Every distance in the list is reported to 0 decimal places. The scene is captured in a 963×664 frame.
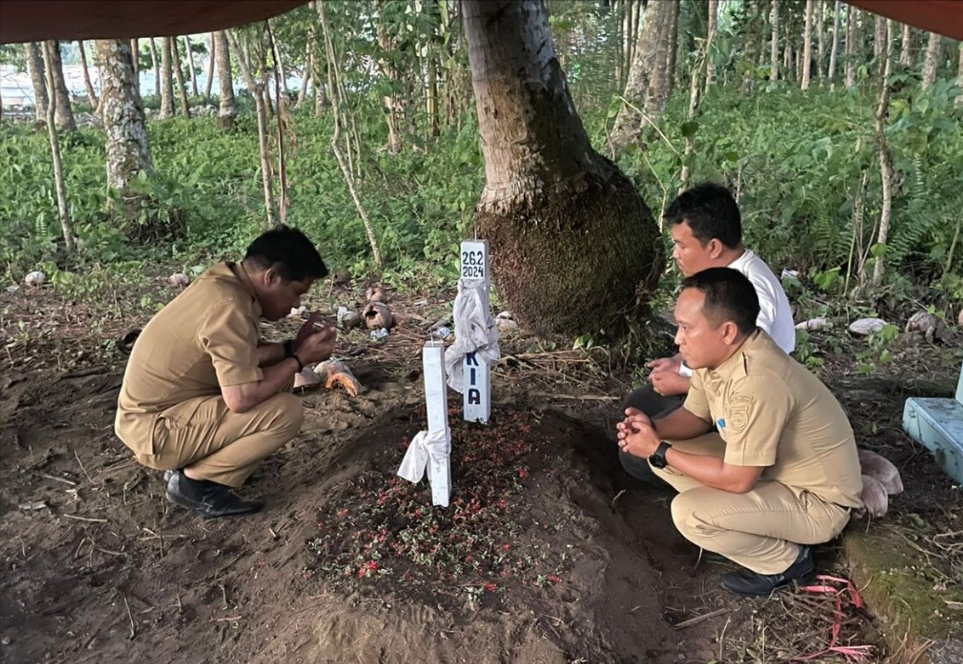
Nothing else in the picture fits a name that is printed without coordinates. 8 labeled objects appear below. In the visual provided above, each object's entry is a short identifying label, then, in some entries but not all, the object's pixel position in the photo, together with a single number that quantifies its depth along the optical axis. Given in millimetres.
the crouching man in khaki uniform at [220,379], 2875
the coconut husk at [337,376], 4137
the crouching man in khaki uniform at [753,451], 2326
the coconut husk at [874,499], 2650
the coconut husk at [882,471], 2744
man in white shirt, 2885
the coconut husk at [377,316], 5098
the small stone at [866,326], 4770
